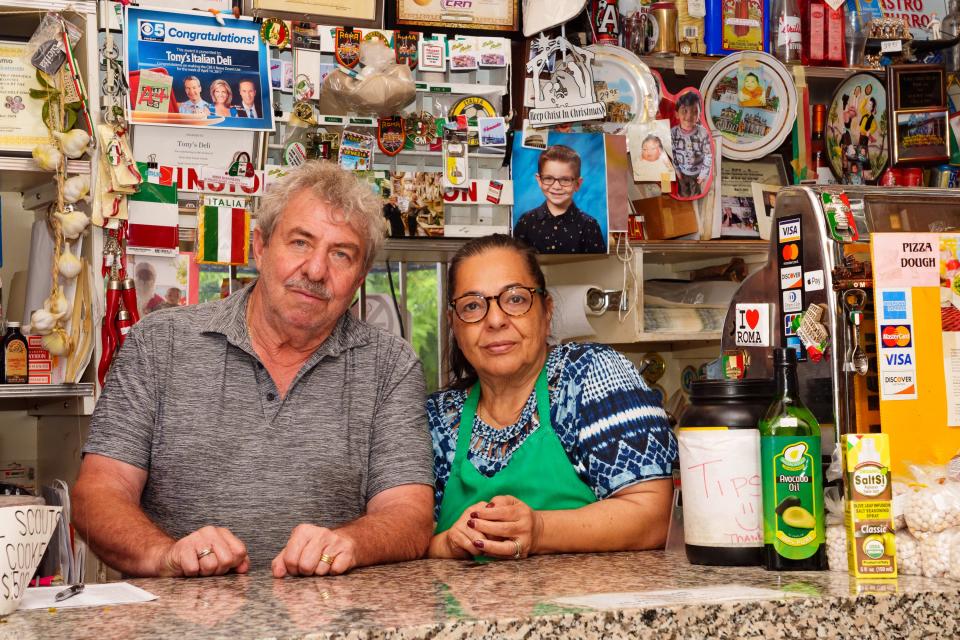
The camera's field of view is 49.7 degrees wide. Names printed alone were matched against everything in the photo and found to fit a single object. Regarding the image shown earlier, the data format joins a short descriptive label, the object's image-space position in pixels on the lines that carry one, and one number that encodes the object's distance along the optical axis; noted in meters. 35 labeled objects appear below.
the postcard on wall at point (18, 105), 2.77
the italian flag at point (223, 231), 2.95
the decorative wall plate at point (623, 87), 3.39
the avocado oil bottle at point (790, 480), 1.47
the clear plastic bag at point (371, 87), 3.05
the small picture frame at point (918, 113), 3.34
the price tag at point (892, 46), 3.64
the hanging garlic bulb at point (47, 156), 2.69
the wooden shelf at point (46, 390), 2.66
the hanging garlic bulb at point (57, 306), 2.72
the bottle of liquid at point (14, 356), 2.70
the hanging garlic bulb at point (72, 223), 2.72
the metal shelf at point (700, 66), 3.51
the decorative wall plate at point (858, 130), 3.63
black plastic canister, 1.53
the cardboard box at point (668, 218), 3.46
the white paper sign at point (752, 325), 1.82
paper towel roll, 3.31
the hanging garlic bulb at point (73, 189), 2.73
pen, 1.38
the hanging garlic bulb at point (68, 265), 2.73
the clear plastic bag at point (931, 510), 1.43
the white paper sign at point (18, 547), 1.24
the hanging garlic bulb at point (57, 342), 2.70
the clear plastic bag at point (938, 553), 1.40
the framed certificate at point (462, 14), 3.21
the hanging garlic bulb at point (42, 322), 2.68
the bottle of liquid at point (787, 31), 3.62
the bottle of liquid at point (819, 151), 3.75
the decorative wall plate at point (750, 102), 3.57
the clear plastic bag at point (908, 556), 1.44
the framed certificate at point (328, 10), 3.04
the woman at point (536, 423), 1.91
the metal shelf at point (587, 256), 3.22
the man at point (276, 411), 2.00
